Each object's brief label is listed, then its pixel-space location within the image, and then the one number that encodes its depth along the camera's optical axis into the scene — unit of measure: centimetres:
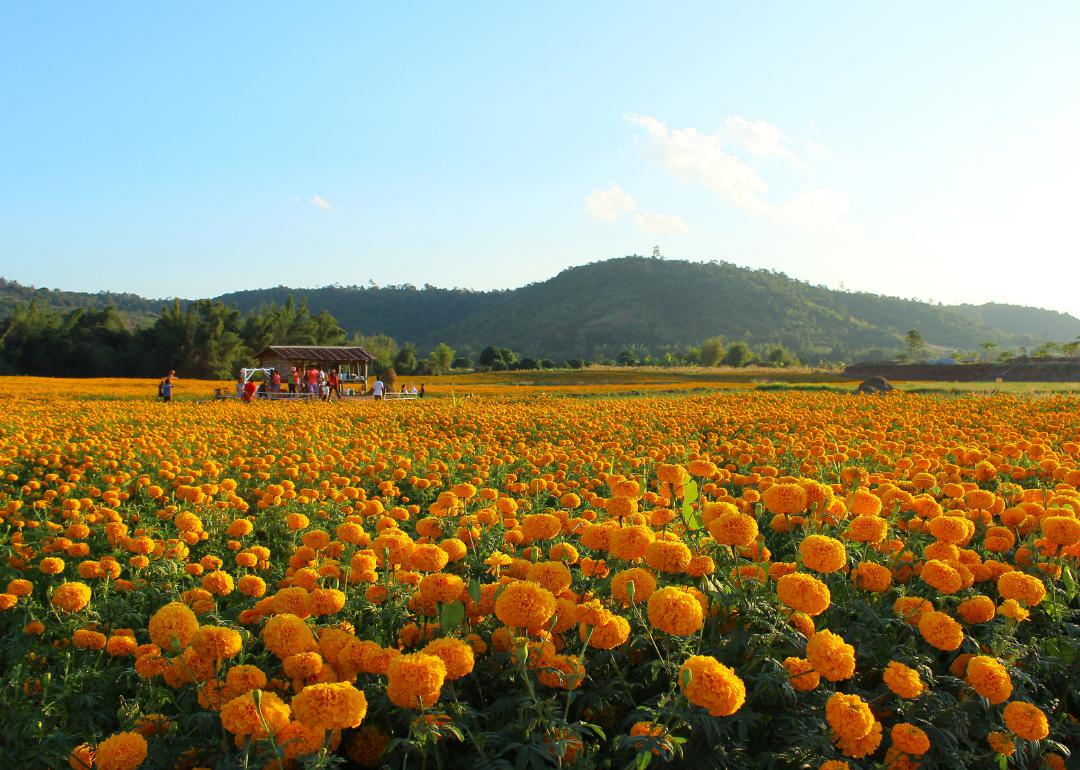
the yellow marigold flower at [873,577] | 291
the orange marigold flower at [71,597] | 313
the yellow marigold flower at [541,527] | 320
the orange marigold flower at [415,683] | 185
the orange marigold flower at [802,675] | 221
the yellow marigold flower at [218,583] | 297
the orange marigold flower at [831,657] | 213
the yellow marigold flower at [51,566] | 393
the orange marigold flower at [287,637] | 224
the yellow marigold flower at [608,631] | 232
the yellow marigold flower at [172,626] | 236
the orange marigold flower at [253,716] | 187
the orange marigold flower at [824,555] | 265
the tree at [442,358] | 8069
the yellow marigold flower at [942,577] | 275
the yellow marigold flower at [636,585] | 250
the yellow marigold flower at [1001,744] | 214
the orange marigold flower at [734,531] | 278
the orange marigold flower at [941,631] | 241
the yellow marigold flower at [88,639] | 304
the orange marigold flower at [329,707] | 180
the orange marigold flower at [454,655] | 206
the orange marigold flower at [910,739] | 205
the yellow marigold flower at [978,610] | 275
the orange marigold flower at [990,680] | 218
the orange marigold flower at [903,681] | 216
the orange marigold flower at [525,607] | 221
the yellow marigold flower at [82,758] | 219
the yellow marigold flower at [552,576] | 254
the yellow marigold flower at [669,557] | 258
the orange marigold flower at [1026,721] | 208
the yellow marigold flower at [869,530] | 305
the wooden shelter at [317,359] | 4331
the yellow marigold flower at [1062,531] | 300
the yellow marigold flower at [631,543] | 267
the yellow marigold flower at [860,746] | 206
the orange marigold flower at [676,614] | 218
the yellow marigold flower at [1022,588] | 271
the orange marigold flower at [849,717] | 199
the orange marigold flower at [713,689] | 188
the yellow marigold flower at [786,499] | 327
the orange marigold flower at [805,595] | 234
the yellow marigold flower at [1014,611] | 262
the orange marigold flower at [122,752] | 195
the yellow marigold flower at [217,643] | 225
